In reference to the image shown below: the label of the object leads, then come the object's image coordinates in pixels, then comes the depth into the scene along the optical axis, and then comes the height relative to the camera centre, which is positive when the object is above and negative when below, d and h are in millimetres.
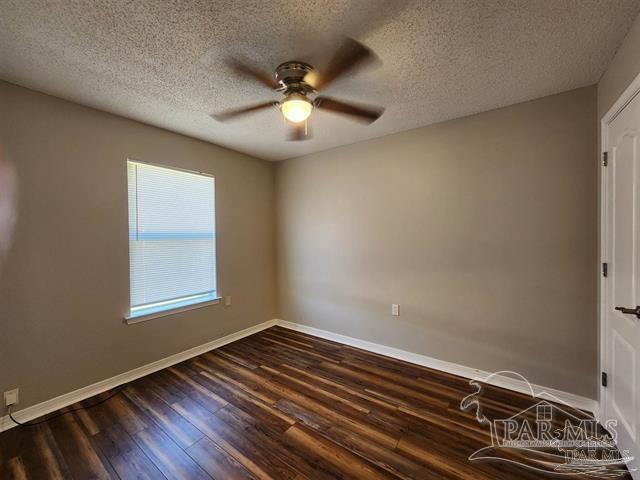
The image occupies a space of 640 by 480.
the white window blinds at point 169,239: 2529 +6
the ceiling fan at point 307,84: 1380 +941
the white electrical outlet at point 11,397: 1811 -1080
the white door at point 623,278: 1359 -255
